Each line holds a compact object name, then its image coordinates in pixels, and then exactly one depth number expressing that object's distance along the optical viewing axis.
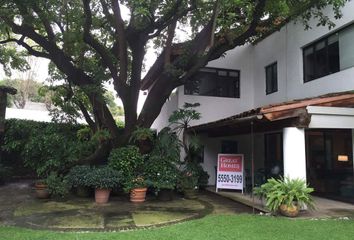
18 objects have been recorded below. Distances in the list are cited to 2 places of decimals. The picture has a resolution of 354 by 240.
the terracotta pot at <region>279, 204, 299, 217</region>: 8.64
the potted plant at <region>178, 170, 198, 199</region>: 12.24
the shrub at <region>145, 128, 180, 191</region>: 11.56
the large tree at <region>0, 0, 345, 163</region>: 10.97
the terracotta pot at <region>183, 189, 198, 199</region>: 12.20
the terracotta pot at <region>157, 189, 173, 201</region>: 11.69
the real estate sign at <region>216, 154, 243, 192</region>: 13.07
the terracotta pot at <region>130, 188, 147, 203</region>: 11.18
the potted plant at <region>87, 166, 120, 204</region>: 10.89
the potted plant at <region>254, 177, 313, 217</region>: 8.69
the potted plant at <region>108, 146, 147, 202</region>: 11.25
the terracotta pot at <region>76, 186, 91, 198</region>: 12.05
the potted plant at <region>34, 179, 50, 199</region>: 11.62
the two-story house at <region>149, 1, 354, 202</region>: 9.23
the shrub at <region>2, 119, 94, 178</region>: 12.48
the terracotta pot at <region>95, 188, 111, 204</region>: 11.01
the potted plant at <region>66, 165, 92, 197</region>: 11.18
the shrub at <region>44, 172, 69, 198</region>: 11.22
